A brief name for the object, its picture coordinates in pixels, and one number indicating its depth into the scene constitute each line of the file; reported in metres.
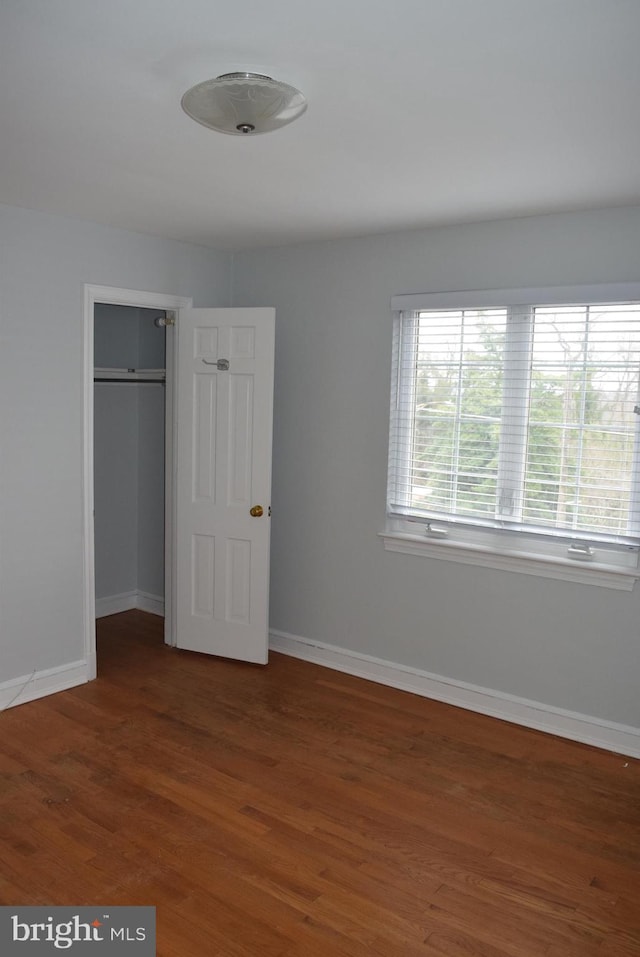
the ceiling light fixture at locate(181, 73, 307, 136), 2.11
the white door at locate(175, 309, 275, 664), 4.52
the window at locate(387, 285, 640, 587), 3.60
